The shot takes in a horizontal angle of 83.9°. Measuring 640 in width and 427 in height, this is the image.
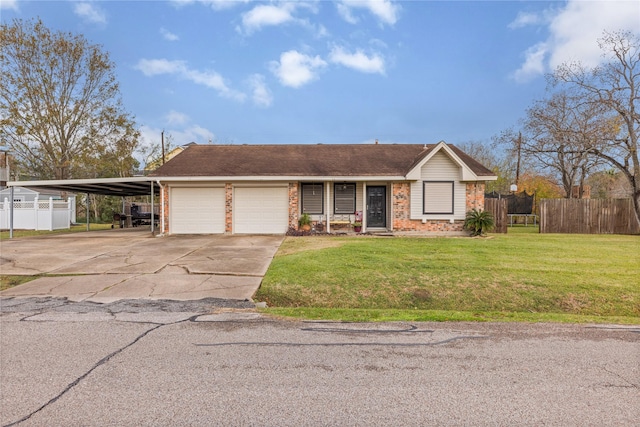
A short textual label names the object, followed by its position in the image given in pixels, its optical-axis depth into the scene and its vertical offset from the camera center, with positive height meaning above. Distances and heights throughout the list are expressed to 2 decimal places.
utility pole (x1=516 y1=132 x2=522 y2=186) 22.17 +4.22
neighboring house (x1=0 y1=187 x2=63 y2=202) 28.61 +1.21
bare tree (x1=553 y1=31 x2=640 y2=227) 17.92 +4.70
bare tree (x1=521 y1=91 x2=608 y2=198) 18.95 +4.47
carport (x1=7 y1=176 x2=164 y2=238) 15.33 +1.19
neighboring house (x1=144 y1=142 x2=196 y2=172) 36.02 +4.81
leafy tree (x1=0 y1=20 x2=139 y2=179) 23.36 +6.97
